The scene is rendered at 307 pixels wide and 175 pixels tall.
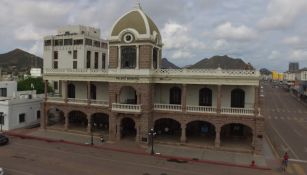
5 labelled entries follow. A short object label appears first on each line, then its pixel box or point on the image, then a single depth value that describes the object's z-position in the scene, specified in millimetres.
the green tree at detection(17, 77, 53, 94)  51134
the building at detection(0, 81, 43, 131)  32035
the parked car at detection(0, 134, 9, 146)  26129
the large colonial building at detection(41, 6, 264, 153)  26082
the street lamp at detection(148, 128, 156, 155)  24669
